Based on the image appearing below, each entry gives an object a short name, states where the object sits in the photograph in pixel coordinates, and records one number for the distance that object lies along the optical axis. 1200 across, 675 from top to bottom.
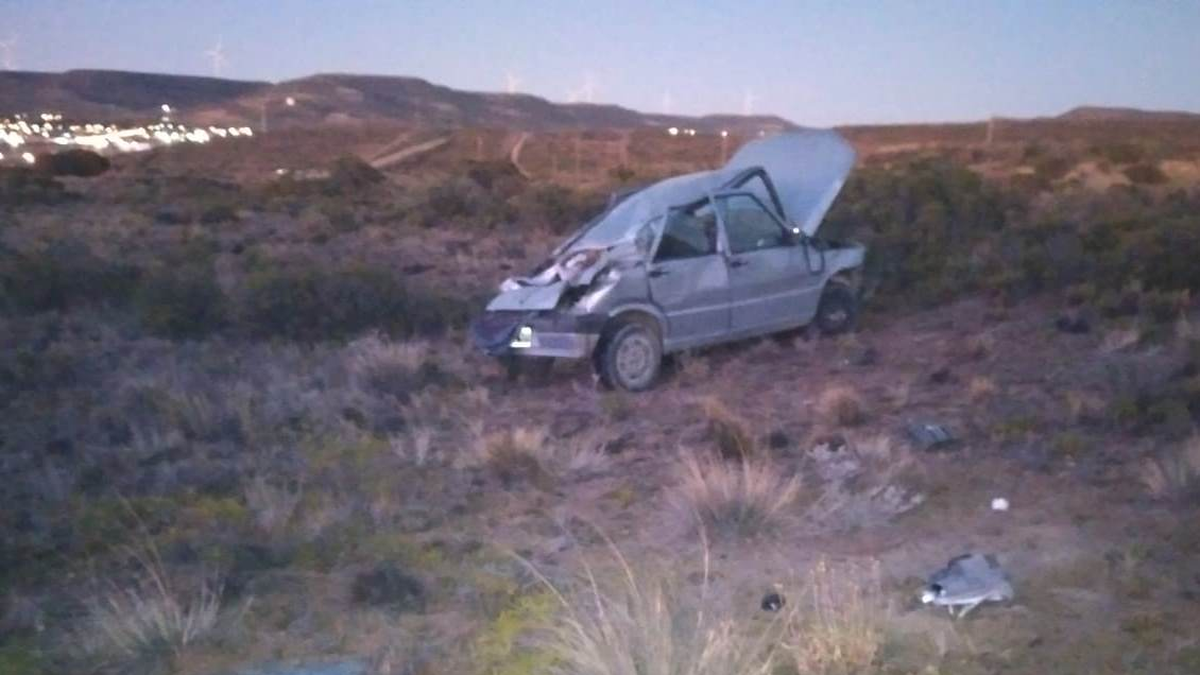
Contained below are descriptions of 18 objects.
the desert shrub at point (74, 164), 54.50
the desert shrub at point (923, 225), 19.74
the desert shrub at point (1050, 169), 37.78
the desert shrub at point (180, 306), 18.88
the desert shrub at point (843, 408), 12.06
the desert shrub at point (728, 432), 10.98
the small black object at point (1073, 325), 15.87
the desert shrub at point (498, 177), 41.69
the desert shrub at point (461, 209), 34.41
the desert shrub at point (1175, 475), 9.20
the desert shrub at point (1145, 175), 37.91
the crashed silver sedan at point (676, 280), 14.32
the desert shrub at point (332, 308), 18.83
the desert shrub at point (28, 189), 40.00
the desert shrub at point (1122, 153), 44.75
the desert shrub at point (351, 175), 45.38
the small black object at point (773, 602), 7.43
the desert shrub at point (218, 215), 35.44
